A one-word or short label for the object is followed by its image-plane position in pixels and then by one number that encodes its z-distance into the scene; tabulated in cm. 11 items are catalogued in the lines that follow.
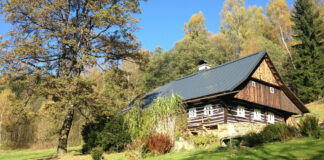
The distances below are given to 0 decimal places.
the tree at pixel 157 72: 4553
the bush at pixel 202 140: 1400
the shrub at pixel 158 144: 1177
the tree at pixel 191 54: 4244
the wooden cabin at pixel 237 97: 1823
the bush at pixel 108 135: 1530
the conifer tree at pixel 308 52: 3222
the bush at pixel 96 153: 1147
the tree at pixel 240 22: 4688
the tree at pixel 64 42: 1420
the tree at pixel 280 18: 4269
